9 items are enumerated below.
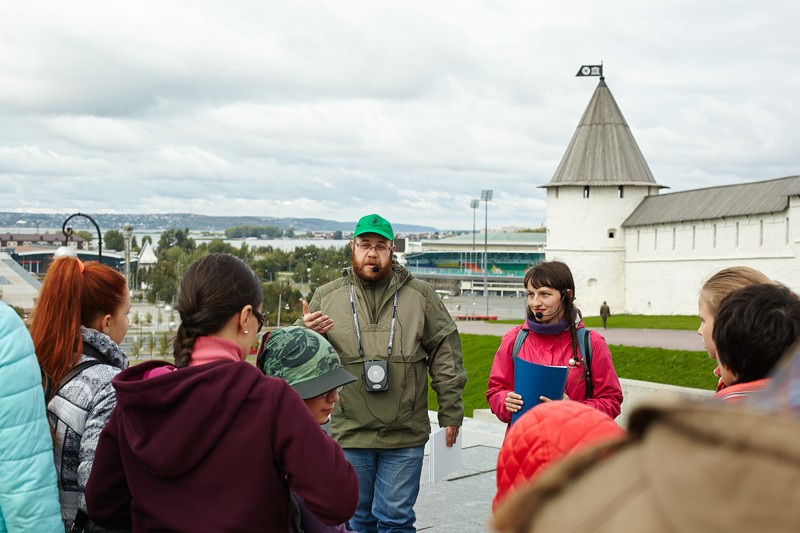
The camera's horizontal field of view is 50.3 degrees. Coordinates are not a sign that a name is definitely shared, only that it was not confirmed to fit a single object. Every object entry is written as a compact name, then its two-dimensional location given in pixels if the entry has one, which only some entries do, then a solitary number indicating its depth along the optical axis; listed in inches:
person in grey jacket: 104.1
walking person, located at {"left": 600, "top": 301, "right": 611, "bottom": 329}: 1195.5
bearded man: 160.4
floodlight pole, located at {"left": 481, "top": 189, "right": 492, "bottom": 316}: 2240.7
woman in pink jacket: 151.0
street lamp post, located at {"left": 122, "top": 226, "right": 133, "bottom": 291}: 851.9
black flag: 1957.4
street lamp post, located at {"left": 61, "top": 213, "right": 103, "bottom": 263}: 524.1
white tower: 1824.6
